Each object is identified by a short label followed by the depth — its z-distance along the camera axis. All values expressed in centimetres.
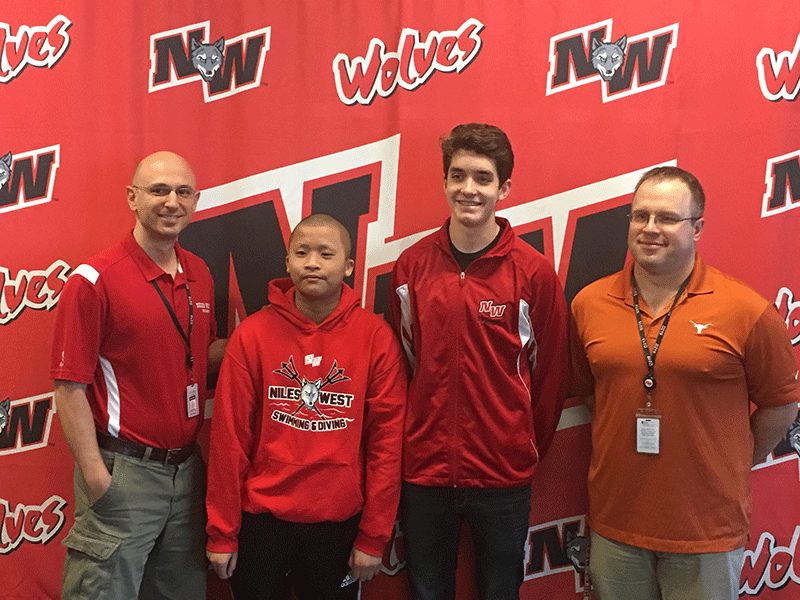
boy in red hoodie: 187
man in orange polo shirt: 178
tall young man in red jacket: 196
